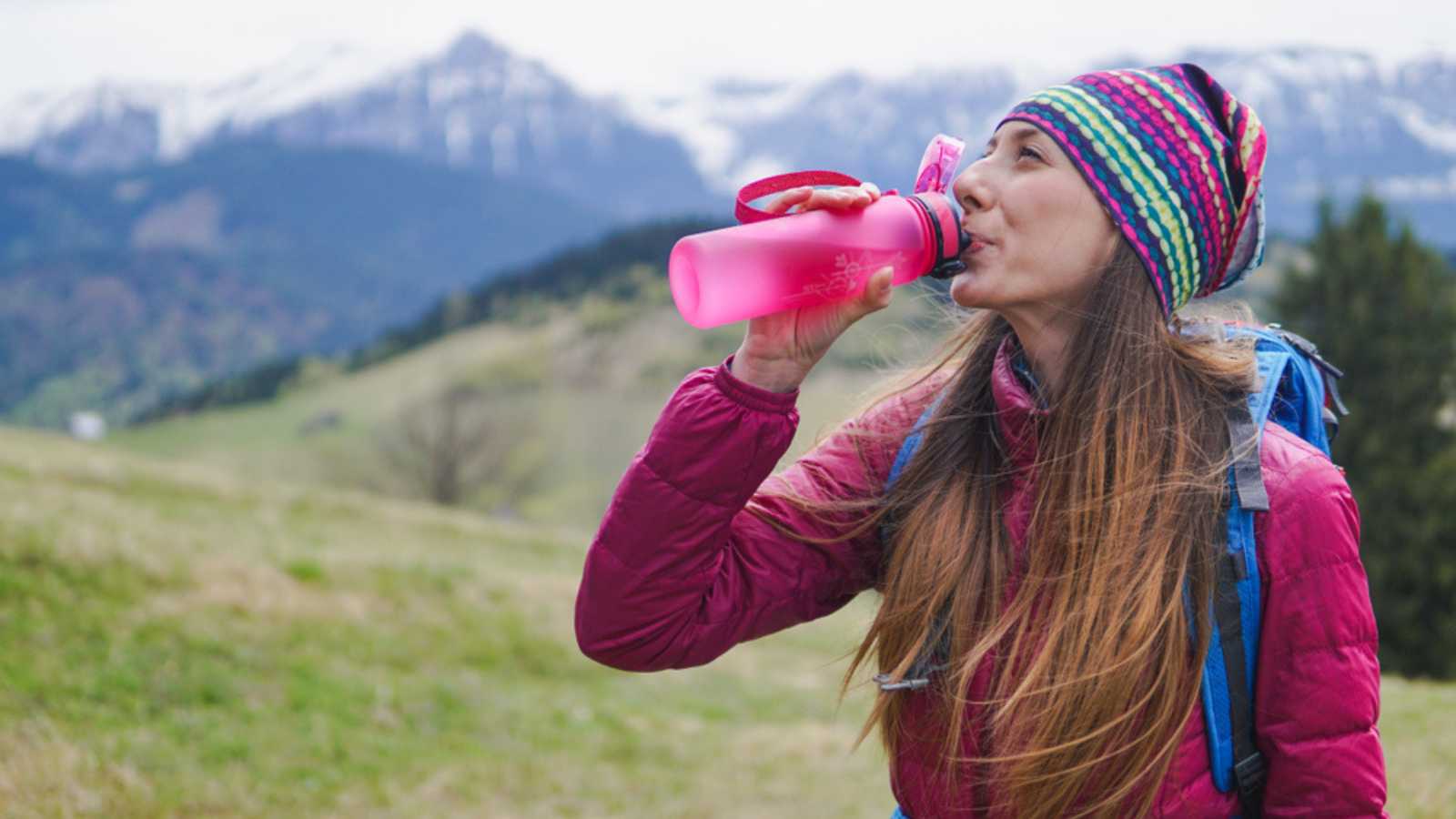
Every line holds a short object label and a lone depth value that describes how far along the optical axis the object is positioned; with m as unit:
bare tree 58.41
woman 2.19
